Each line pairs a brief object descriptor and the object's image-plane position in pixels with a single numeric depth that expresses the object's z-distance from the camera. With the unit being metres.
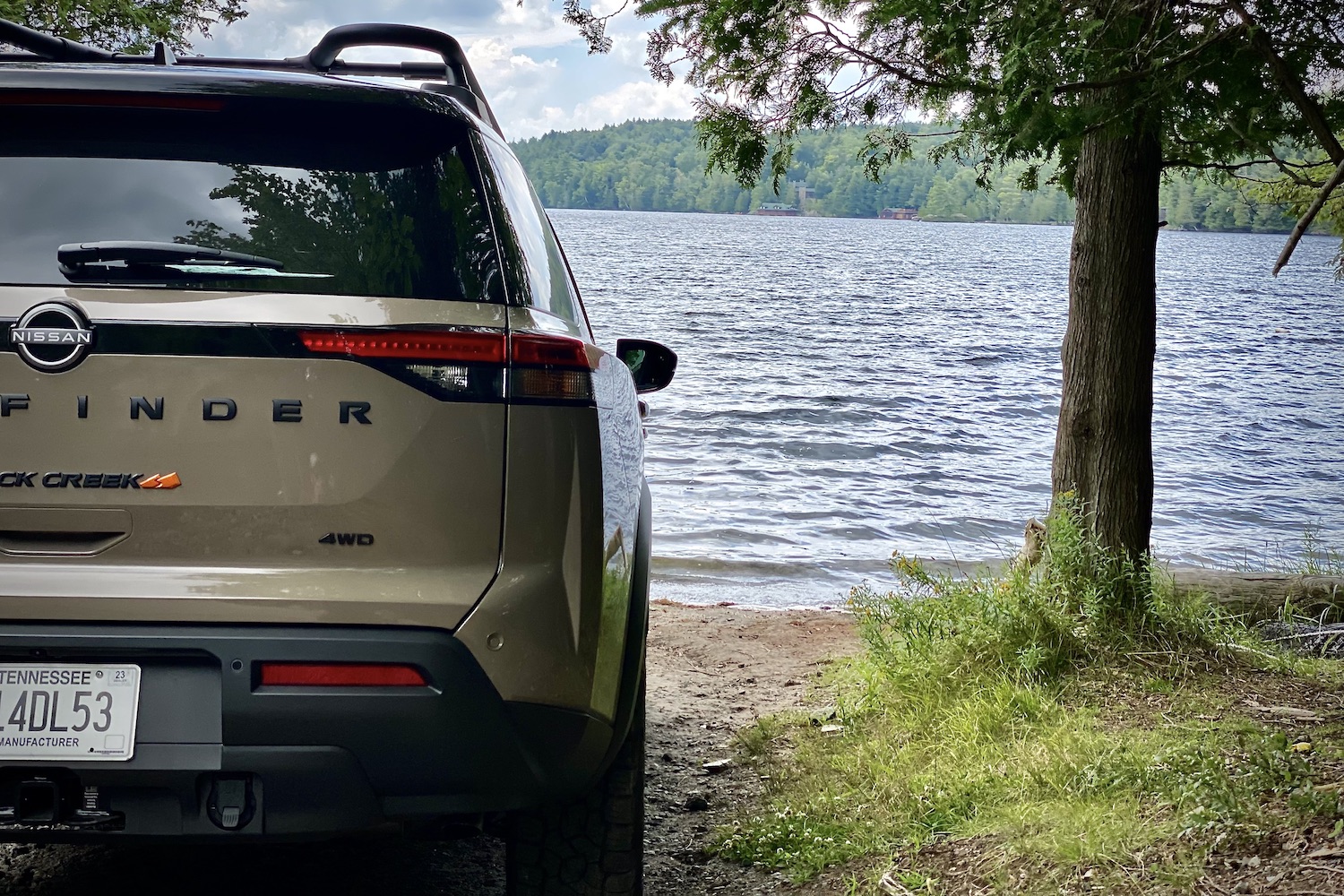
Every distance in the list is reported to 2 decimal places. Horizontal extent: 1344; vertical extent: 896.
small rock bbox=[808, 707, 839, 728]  4.98
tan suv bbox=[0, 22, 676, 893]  2.20
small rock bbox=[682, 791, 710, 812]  4.34
